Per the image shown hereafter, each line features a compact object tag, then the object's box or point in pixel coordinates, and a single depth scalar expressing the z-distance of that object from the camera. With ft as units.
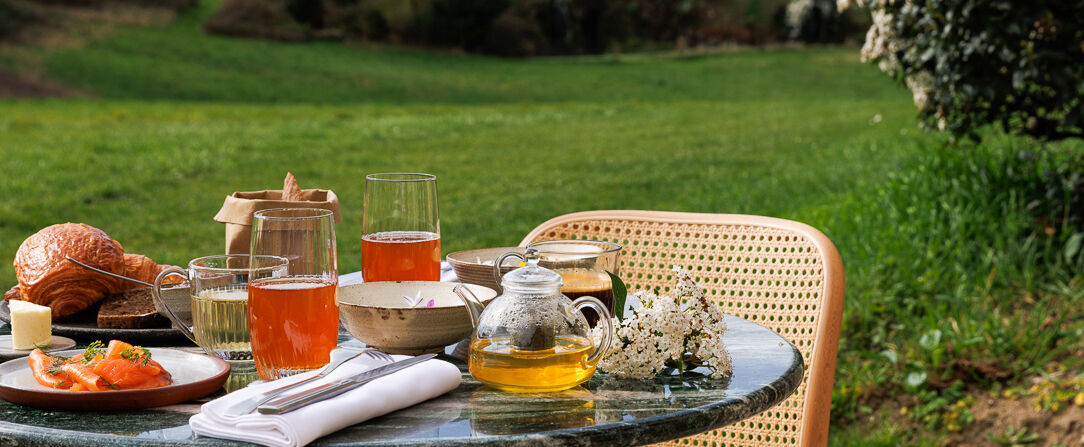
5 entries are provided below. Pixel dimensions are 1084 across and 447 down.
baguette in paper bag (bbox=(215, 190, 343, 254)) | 5.66
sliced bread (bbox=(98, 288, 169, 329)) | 5.55
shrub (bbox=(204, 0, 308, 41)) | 83.10
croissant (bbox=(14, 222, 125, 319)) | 5.66
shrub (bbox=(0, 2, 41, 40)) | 71.26
